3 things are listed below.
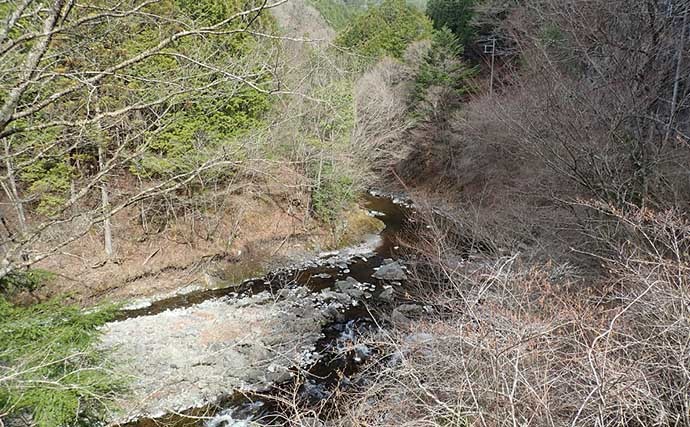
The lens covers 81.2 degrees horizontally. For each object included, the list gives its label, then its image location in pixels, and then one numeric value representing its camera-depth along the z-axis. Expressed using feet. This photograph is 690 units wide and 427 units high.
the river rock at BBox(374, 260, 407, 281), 35.63
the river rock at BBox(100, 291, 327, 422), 21.03
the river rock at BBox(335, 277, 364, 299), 32.68
